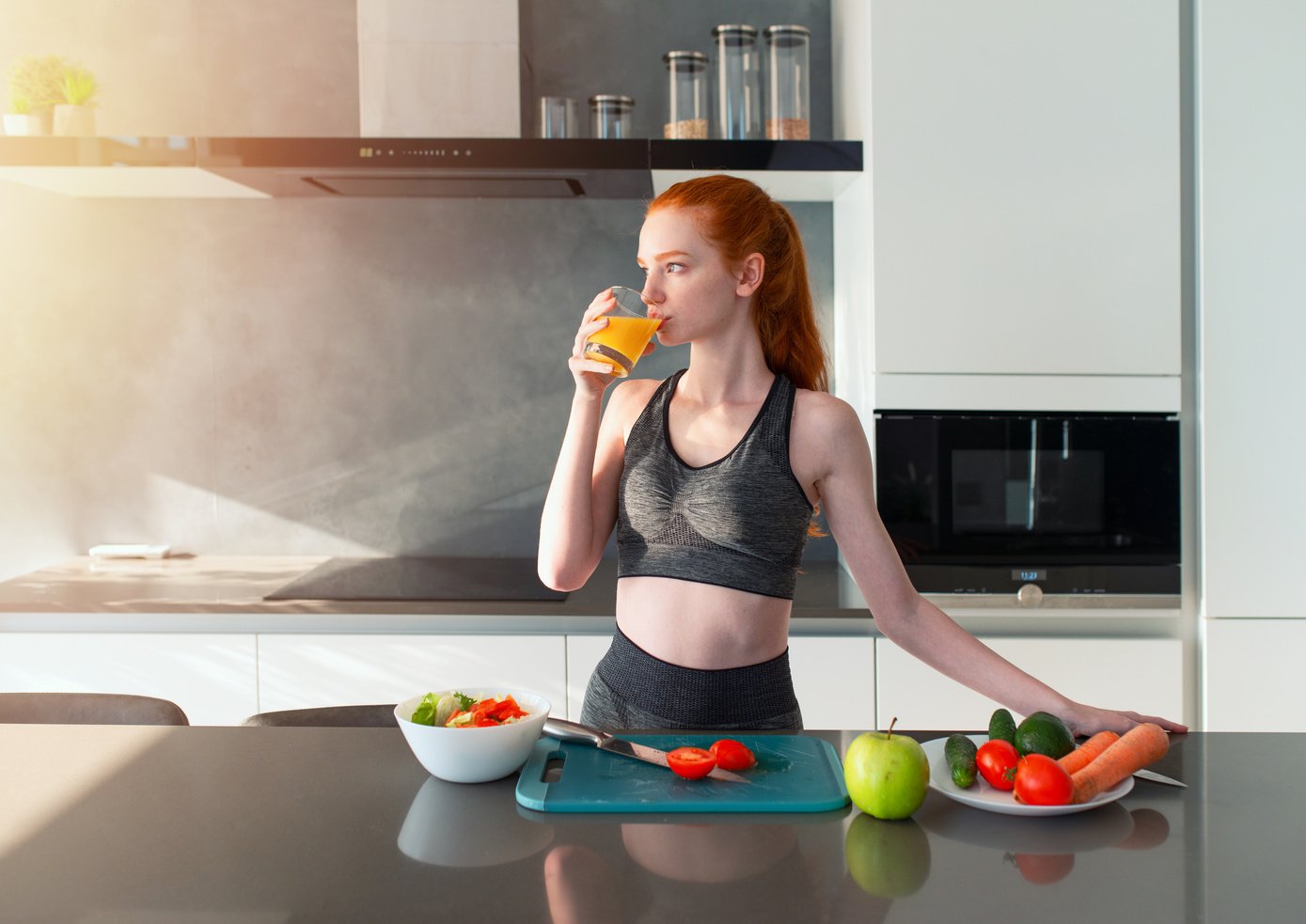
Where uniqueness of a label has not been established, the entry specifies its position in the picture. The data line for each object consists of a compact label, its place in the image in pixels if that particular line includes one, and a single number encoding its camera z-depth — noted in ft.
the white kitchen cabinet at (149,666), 7.04
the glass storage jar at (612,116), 7.93
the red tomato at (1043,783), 2.89
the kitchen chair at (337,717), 4.37
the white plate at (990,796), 2.93
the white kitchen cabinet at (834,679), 6.87
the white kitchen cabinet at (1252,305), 6.87
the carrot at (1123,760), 2.97
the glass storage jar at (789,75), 7.75
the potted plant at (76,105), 7.84
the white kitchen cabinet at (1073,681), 6.90
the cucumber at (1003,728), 3.19
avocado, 3.12
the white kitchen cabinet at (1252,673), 6.96
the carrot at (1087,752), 3.10
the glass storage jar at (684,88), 7.89
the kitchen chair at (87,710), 4.39
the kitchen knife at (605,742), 3.30
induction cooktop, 7.26
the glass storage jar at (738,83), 7.84
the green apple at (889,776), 2.88
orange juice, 3.94
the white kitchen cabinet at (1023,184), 6.89
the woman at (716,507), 4.40
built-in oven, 7.01
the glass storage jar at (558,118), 7.93
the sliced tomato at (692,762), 3.15
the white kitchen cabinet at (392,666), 6.99
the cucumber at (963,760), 3.08
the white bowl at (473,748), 3.13
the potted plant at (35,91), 7.82
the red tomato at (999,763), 3.06
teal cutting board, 2.99
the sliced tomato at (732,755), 3.27
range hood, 7.22
